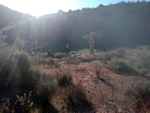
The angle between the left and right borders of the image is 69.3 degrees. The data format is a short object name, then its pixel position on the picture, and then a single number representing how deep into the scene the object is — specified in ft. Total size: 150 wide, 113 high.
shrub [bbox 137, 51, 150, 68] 28.99
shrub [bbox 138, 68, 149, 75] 23.20
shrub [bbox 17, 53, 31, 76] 14.44
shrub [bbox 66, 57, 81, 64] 31.77
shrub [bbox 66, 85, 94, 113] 11.08
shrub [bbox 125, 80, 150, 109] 10.56
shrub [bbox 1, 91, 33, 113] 9.57
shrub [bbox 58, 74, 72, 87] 15.60
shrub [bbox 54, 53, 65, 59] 44.32
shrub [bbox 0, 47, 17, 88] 13.17
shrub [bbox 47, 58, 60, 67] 27.33
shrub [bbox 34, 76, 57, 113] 10.77
